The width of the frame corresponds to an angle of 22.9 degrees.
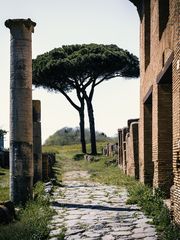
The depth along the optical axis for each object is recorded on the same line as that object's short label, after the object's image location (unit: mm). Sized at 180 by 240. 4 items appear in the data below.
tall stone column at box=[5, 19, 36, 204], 8922
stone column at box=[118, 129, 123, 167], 17545
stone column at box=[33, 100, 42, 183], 13488
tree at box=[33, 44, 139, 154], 28281
